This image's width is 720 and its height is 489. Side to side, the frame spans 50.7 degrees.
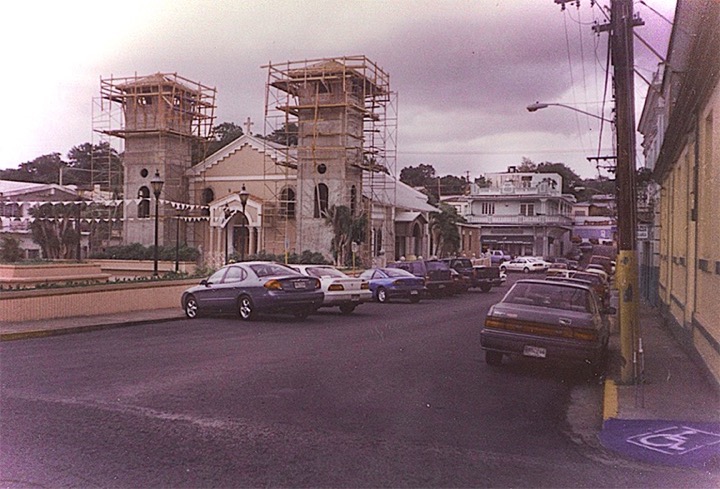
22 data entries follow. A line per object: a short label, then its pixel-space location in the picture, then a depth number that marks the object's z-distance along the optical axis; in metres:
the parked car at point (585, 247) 73.84
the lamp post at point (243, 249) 42.24
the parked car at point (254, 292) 18.33
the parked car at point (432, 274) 30.06
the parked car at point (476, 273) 33.81
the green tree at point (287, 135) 44.94
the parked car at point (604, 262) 40.06
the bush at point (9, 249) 25.84
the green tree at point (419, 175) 107.00
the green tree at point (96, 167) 53.56
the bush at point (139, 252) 42.94
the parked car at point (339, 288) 21.11
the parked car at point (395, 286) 26.80
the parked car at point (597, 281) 22.95
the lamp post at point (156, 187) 24.61
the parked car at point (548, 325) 10.87
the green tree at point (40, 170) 72.19
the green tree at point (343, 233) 40.69
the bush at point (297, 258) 40.58
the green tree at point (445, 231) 55.69
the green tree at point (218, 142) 50.34
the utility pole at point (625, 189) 10.55
